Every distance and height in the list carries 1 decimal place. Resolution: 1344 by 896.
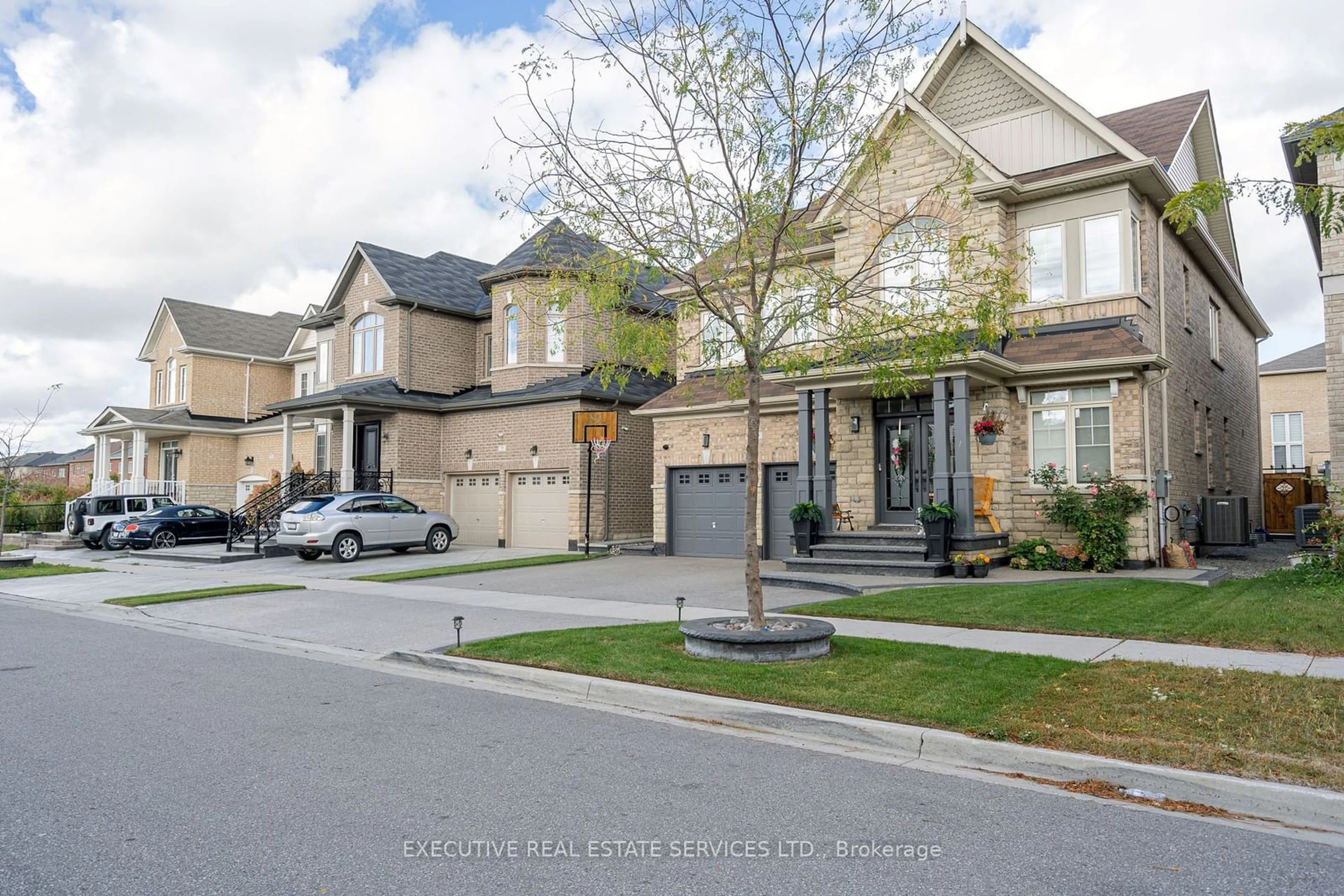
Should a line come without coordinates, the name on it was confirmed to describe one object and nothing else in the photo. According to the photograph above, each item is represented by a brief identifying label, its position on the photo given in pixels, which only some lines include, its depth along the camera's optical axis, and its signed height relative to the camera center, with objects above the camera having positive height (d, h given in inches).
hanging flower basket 621.9 +48.2
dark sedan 999.0 -31.0
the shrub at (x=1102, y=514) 576.7 -10.3
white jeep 1061.1 -15.7
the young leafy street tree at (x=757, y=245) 337.1 +99.7
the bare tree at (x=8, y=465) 879.7 +35.9
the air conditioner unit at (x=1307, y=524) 539.5 -16.9
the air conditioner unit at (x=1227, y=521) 683.4 -17.5
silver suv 796.0 -23.1
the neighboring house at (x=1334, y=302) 538.6 +115.1
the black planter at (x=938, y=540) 582.2 -26.2
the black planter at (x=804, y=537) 643.5 -26.7
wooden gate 980.6 -0.2
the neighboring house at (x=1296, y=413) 1325.0 +124.3
